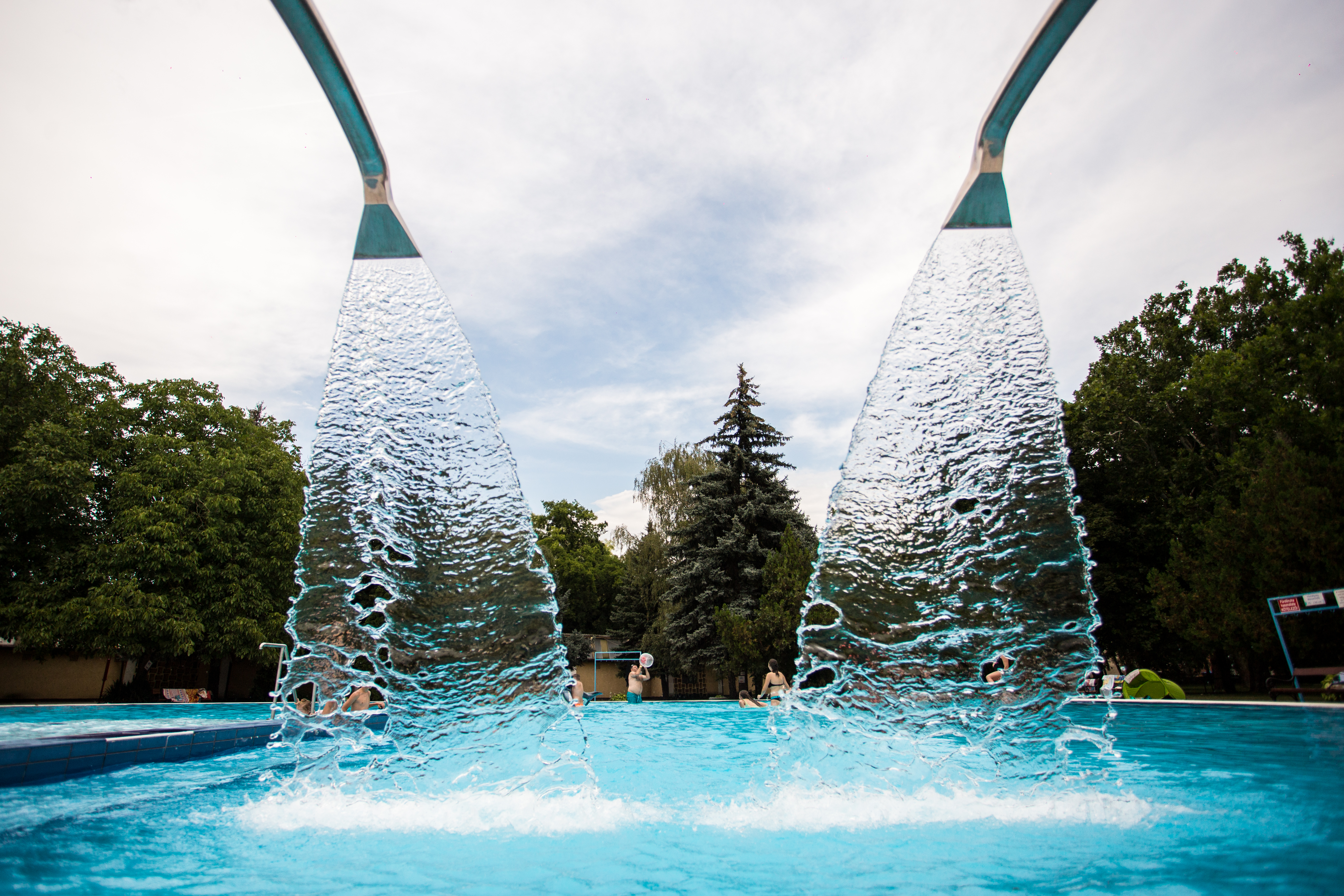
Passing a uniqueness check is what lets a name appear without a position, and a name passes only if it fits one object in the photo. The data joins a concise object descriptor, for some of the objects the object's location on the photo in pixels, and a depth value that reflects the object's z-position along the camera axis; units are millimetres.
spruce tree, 26469
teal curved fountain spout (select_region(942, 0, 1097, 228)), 5281
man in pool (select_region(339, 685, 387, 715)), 6496
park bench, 13859
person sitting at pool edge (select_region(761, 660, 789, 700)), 15820
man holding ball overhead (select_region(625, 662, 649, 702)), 25200
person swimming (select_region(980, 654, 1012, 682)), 5652
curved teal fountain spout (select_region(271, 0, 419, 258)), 5262
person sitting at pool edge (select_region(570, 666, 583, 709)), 16172
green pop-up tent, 17125
